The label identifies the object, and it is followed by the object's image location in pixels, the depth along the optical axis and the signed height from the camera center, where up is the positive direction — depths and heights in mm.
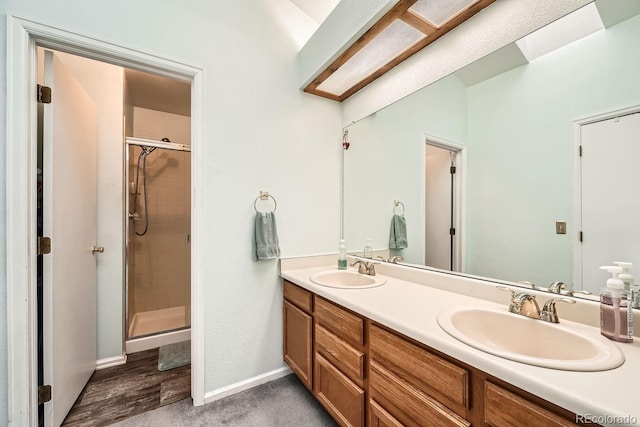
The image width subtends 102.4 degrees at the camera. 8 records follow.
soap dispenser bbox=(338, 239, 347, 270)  1896 -334
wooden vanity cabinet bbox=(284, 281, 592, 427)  688 -605
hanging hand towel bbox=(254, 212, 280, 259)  1718 -155
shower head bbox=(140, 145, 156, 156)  2571 +658
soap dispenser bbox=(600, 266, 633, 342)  783 -301
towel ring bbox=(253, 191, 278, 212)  1779 +119
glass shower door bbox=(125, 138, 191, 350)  2715 -258
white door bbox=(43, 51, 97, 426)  1324 -141
